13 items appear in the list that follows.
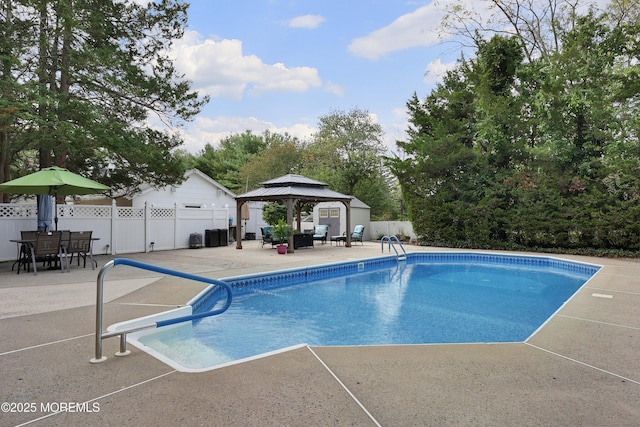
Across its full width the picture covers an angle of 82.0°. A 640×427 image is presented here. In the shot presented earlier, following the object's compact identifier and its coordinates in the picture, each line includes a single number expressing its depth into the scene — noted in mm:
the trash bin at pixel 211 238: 15039
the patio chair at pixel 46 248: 7703
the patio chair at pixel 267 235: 13762
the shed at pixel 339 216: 19453
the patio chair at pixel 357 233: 16281
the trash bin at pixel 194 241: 14445
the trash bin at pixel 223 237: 15430
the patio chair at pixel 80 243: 8297
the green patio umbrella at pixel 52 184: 7848
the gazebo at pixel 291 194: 12977
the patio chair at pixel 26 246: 7777
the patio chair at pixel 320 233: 15666
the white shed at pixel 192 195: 18172
